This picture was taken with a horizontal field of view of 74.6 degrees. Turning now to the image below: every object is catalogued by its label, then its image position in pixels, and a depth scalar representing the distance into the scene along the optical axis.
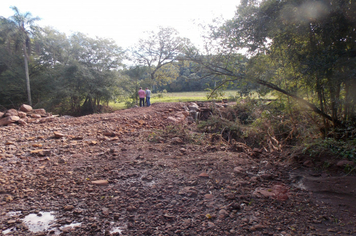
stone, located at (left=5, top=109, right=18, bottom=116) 9.17
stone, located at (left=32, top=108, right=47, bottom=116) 10.69
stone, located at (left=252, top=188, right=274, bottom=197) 3.18
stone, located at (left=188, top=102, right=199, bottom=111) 14.33
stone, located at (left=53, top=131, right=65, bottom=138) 6.72
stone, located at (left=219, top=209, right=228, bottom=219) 2.78
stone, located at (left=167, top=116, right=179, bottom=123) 10.32
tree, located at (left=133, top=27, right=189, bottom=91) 24.66
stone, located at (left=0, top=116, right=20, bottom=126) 8.55
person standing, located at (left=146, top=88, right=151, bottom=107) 15.48
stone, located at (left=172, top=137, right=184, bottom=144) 6.26
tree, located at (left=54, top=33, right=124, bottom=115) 17.39
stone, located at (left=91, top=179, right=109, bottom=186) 3.80
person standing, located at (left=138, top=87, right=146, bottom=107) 15.50
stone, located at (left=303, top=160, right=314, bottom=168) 4.10
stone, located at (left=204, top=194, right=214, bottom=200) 3.22
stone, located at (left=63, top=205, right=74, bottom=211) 3.09
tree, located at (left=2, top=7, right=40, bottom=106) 17.89
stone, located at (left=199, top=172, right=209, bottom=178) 3.87
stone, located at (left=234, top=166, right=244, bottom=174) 3.97
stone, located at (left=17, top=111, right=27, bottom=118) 9.57
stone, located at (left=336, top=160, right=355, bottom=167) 3.63
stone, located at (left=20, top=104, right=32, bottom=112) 10.59
